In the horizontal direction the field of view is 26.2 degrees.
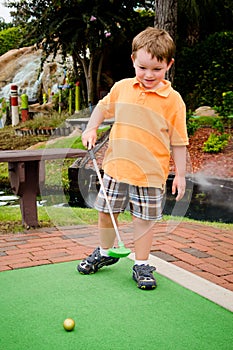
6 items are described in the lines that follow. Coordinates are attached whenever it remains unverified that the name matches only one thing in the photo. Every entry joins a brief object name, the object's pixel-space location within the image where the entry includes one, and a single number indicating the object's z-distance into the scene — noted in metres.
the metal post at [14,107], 14.65
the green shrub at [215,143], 8.10
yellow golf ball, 2.02
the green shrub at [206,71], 10.64
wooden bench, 4.00
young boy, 2.43
